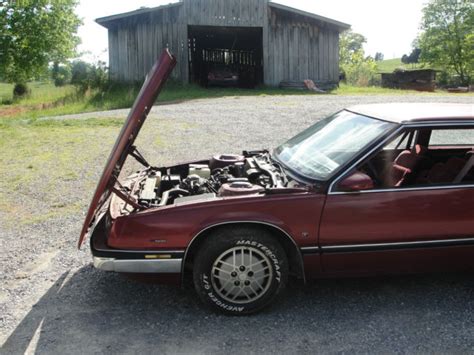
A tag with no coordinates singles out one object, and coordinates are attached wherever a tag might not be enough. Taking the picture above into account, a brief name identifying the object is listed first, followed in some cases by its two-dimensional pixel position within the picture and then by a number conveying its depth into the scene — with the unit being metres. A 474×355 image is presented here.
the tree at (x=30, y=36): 26.11
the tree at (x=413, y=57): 64.88
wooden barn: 22.75
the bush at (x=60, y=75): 44.85
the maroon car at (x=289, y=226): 3.59
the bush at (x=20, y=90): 31.80
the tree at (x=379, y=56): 98.57
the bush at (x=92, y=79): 21.88
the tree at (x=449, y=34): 47.53
